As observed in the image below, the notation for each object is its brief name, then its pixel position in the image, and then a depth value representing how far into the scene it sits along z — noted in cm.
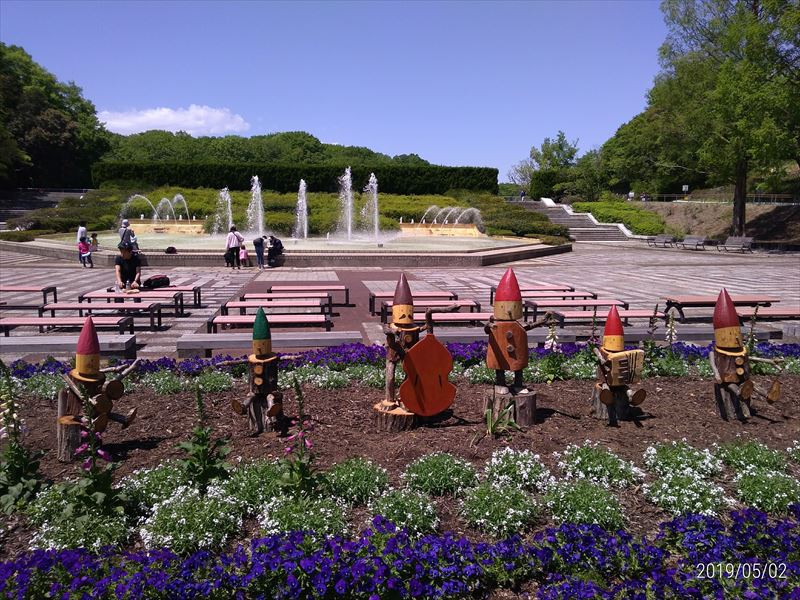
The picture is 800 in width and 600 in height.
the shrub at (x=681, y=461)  425
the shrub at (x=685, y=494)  379
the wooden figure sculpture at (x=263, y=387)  477
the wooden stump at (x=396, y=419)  504
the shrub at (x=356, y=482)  392
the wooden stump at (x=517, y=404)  504
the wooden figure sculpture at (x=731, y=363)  511
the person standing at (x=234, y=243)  1844
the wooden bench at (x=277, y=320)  848
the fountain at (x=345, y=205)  2983
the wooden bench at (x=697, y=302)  973
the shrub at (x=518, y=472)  412
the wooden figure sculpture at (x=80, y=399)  443
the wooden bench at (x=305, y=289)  1195
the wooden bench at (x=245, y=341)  735
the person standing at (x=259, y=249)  1831
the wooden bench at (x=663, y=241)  3038
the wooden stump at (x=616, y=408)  519
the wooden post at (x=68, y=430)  445
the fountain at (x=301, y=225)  2862
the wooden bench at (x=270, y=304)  970
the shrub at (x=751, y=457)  430
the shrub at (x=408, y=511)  357
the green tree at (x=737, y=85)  2414
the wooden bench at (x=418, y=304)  989
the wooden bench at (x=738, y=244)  2714
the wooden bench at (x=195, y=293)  1188
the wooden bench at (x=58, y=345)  707
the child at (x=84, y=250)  1875
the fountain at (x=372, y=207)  3089
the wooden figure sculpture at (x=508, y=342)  489
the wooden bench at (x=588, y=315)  871
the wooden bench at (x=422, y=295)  1051
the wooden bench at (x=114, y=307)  944
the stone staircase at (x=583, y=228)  3534
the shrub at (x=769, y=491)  382
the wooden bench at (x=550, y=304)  977
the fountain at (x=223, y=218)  3096
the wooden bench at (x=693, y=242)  2886
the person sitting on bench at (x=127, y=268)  1170
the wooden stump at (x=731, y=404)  529
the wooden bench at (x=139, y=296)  1046
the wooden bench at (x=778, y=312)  936
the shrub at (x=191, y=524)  342
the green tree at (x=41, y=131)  4931
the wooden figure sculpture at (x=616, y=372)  506
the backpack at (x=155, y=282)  1243
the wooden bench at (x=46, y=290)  1089
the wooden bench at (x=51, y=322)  836
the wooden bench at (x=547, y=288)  1117
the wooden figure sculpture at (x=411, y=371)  491
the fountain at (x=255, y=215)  2838
